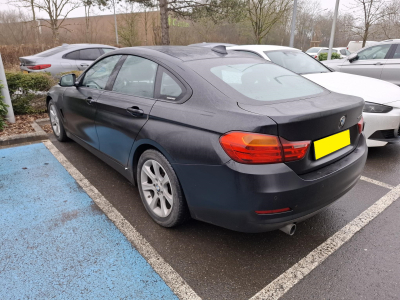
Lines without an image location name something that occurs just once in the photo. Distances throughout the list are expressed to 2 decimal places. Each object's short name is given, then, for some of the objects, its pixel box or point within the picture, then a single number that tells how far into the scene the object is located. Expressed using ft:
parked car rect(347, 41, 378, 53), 92.22
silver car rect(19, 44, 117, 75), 25.29
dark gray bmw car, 6.24
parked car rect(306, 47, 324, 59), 72.83
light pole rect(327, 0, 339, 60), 47.75
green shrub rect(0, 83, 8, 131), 17.52
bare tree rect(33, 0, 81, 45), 76.23
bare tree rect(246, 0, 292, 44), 62.34
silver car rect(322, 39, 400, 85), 22.97
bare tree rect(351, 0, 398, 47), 49.75
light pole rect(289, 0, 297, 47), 46.88
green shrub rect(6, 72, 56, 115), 19.69
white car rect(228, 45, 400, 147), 13.01
